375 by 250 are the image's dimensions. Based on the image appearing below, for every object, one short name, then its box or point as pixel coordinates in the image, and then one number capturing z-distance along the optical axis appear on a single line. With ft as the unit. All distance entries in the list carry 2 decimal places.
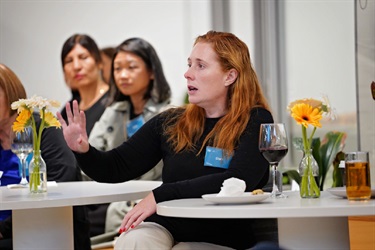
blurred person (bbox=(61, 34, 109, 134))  31.37
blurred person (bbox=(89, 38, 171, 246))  26.49
